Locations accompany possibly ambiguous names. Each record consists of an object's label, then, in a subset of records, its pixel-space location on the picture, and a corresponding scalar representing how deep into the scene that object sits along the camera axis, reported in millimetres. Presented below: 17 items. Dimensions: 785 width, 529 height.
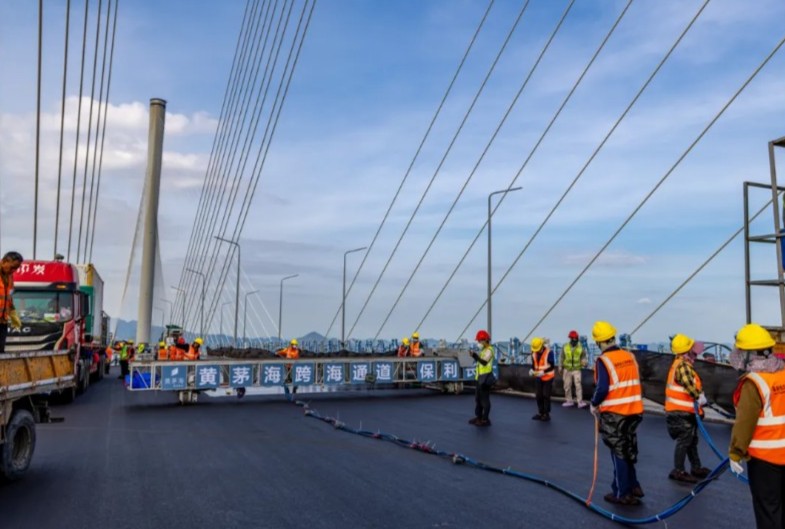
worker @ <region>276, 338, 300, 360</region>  23016
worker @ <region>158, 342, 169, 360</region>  28103
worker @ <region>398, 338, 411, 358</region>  24797
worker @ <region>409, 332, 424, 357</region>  24459
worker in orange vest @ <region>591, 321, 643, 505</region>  7352
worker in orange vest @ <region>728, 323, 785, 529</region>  4816
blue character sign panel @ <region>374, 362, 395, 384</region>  21828
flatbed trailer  7941
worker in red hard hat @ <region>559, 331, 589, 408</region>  17406
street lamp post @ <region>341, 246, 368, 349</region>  39838
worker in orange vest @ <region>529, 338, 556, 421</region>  15039
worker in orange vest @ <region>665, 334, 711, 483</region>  8594
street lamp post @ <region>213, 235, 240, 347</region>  45481
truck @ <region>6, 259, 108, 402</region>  17953
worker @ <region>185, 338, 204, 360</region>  20988
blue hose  6322
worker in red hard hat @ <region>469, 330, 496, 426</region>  13852
